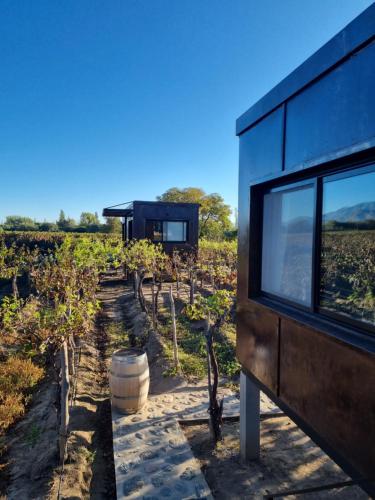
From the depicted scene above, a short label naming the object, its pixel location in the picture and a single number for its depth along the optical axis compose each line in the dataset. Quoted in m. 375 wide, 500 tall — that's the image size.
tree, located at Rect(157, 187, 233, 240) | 40.03
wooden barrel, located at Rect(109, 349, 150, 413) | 5.57
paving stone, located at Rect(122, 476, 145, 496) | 3.88
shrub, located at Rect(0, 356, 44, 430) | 5.73
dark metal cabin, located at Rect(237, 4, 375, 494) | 2.15
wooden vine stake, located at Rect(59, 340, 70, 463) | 4.50
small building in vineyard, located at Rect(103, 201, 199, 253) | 18.81
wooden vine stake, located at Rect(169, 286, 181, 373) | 7.55
